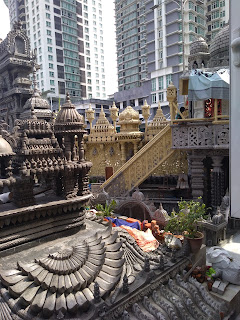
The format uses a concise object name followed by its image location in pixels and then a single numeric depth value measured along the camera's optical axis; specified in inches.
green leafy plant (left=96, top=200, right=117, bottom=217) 486.0
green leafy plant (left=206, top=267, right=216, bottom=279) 307.8
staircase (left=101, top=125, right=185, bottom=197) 589.3
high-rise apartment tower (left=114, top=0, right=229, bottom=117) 2052.2
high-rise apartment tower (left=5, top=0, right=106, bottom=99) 2495.1
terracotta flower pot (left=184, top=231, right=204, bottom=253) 317.1
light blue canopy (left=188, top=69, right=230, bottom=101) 511.8
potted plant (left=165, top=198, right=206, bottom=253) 319.0
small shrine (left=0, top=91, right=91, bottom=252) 260.8
